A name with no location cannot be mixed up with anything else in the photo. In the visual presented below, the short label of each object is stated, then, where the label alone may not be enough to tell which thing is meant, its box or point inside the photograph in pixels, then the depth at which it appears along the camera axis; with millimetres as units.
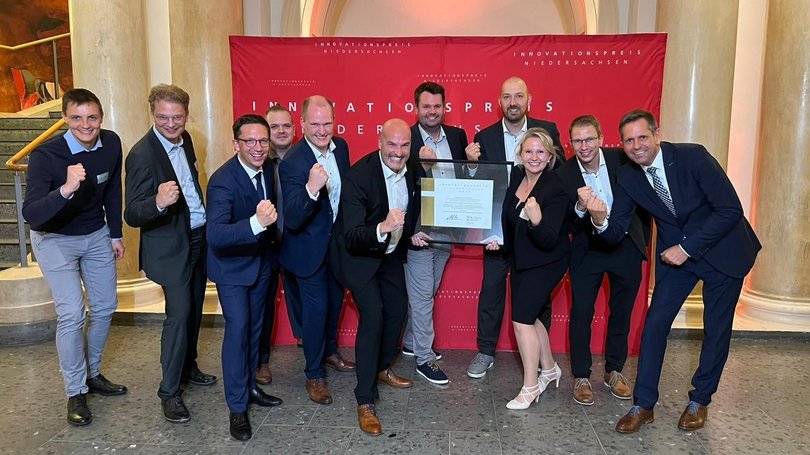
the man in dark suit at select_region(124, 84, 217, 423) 3250
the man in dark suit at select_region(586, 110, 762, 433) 3162
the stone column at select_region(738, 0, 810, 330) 5168
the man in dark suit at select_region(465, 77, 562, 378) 3996
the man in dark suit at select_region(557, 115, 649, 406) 3594
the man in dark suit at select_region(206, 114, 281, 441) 3021
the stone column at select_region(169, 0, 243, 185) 5457
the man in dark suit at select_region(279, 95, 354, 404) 3281
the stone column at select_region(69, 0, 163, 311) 5465
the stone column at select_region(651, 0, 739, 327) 5094
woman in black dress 3369
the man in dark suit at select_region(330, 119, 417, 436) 3273
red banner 4516
